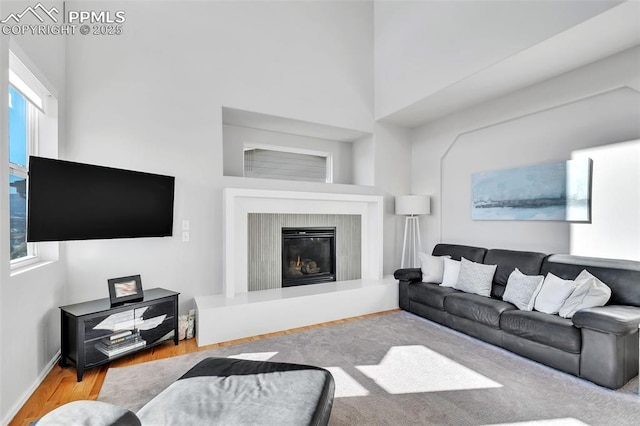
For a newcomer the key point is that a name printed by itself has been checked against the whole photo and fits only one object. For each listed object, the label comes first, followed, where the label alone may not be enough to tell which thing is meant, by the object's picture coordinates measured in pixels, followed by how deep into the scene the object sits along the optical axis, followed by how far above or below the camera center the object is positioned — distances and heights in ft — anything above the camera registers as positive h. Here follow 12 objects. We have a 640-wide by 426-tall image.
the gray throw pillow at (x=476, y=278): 11.27 -2.38
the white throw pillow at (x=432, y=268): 13.02 -2.32
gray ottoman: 4.58 -3.03
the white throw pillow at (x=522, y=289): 9.62 -2.40
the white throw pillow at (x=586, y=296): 8.27 -2.20
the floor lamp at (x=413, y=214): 15.24 -0.04
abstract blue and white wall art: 10.45 +0.78
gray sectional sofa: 7.41 -3.02
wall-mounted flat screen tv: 7.23 +0.28
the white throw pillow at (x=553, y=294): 8.83 -2.31
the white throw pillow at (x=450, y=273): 12.37 -2.37
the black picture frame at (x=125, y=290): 8.97 -2.27
